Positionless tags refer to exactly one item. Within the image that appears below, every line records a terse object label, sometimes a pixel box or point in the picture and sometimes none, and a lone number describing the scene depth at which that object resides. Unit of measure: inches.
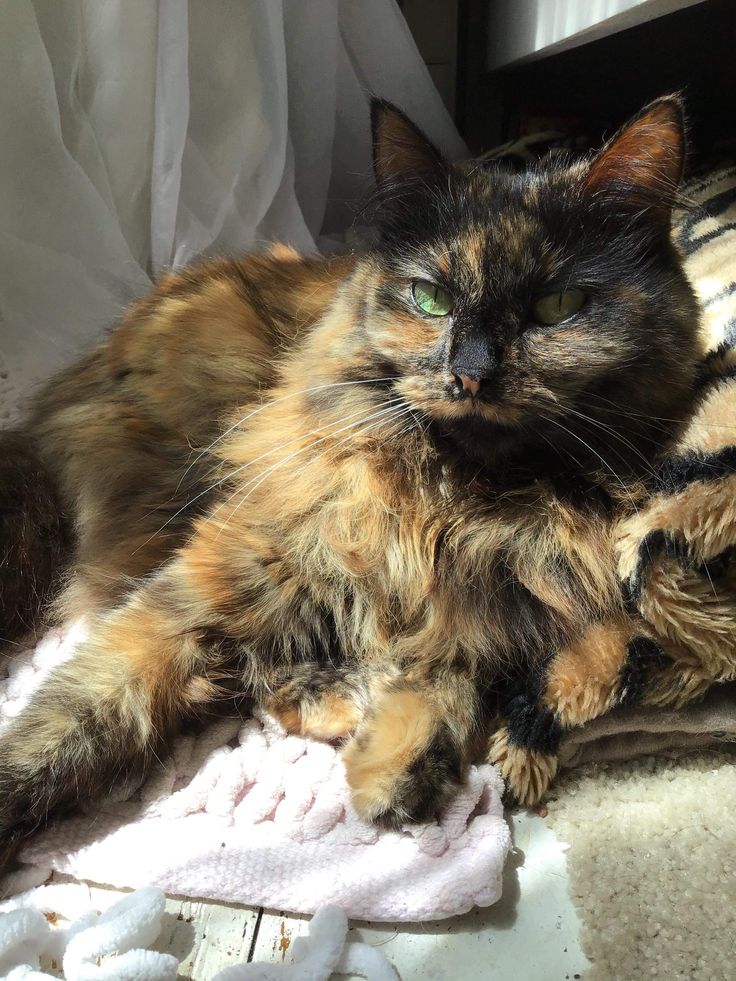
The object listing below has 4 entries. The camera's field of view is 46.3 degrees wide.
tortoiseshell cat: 10.8
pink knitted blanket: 10.3
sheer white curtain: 16.9
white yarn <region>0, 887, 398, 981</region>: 9.2
